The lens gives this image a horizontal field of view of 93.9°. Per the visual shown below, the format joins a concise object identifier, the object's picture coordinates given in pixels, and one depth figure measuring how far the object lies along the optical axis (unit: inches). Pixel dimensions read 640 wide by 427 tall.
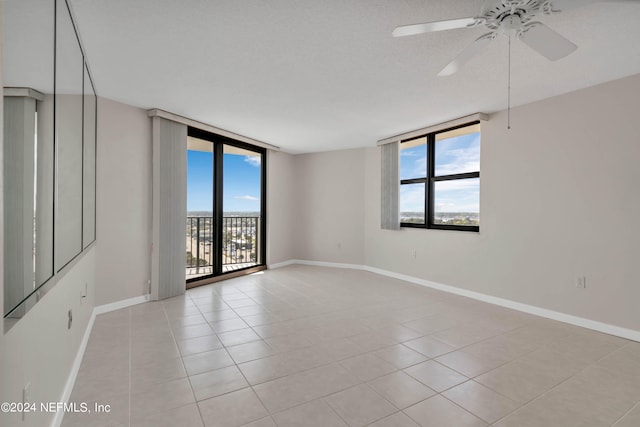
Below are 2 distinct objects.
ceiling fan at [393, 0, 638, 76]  64.0
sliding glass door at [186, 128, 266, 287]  189.6
